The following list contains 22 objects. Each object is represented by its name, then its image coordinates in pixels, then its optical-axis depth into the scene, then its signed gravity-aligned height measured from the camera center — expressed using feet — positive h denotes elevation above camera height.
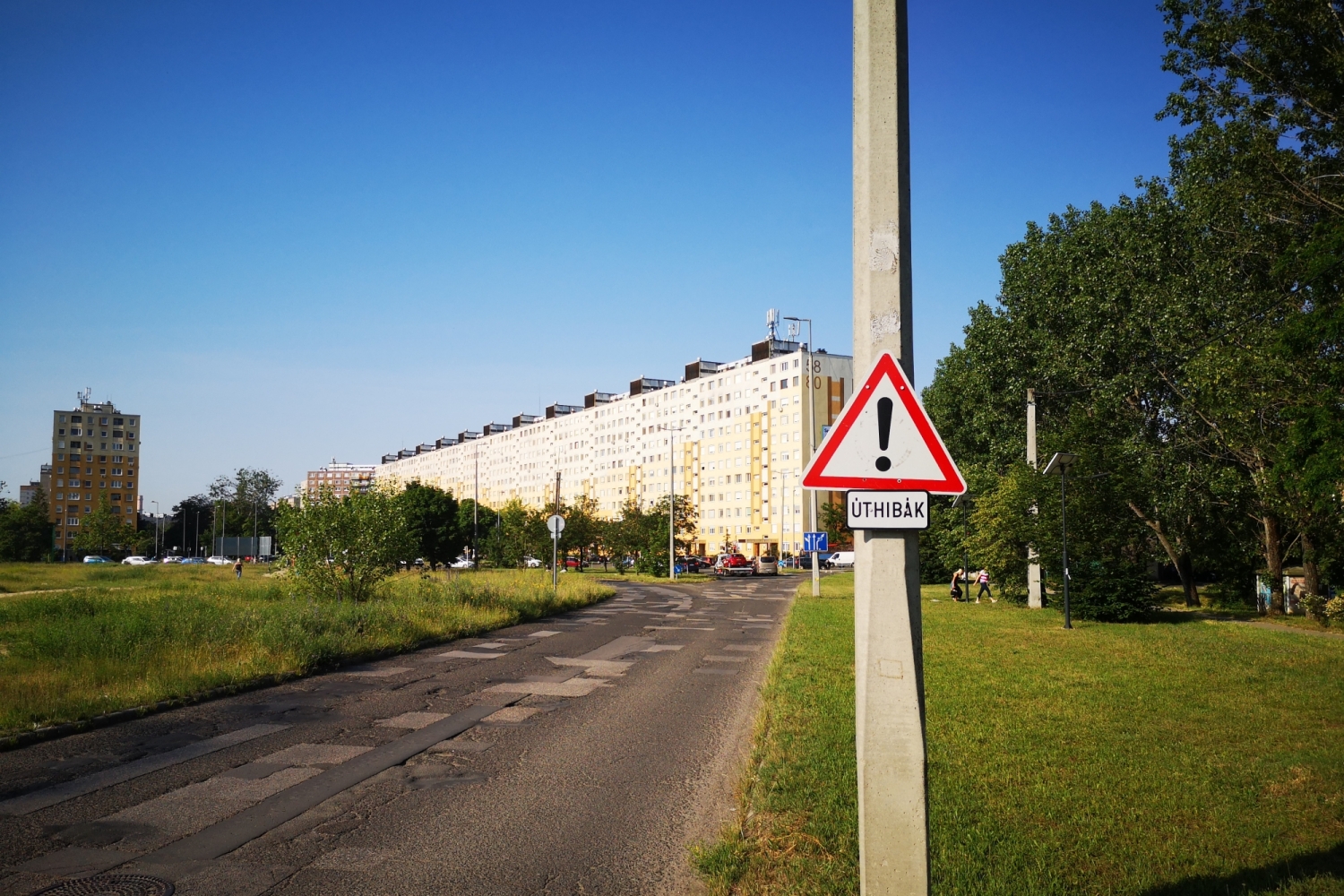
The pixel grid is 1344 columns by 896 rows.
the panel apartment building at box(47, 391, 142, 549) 526.57 +32.80
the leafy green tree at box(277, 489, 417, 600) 76.69 -1.74
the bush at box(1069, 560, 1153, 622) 79.05 -6.18
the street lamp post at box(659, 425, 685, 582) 198.10 -6.38
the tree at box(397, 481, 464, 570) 239.30 -0.48
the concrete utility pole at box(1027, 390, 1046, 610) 95.45 -5.05
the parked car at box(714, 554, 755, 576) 224.53 -10.71
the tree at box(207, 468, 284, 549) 472.03 +10.54
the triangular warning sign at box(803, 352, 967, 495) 14.15 +1.15
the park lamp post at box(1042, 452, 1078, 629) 76.58 +4.36
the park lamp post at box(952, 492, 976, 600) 114.60 +0.89
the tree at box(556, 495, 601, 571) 219.49 -1.61
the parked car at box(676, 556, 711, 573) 236.22 -11.09
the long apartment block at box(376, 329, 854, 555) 366.84 +35.53
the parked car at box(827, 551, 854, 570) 300.20 -12.73
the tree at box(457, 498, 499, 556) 265.95 -0.06
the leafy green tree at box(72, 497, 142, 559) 378.73 -5.47
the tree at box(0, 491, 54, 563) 349.61 -4.17
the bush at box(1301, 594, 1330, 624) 72.95 -6.76
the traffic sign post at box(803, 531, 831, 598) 118.42 -3.05
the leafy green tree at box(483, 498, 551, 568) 202.49 -3.08
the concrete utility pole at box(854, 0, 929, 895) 13.20 -0.65
